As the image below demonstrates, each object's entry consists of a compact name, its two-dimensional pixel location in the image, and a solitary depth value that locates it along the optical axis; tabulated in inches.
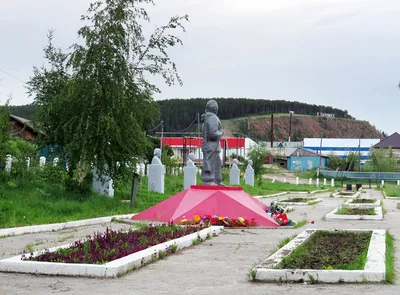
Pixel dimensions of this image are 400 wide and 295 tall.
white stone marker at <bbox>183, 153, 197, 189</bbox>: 1128.8
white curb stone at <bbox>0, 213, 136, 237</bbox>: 500.6
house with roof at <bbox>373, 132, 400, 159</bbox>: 4463.6
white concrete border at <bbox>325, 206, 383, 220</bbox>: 723.4
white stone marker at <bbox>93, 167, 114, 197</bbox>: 819.9
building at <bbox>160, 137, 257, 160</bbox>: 3792.8
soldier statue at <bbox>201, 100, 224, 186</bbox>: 685.9
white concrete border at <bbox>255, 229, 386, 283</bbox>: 285.0
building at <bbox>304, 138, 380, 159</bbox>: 4576.8
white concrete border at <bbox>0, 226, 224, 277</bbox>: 301.4
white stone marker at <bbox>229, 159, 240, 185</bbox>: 1665.8
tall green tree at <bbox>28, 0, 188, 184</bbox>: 722.8
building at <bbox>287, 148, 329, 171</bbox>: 3969.0
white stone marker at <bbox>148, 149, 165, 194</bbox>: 1037.2
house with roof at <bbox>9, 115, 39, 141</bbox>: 807.9
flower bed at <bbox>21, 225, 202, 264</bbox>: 326.6
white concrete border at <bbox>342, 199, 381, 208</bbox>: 936.9
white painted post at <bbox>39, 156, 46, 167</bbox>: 879.4
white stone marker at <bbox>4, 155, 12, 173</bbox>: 769.9
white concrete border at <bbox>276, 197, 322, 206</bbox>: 1050.7
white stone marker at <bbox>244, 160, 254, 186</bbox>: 1781.5
